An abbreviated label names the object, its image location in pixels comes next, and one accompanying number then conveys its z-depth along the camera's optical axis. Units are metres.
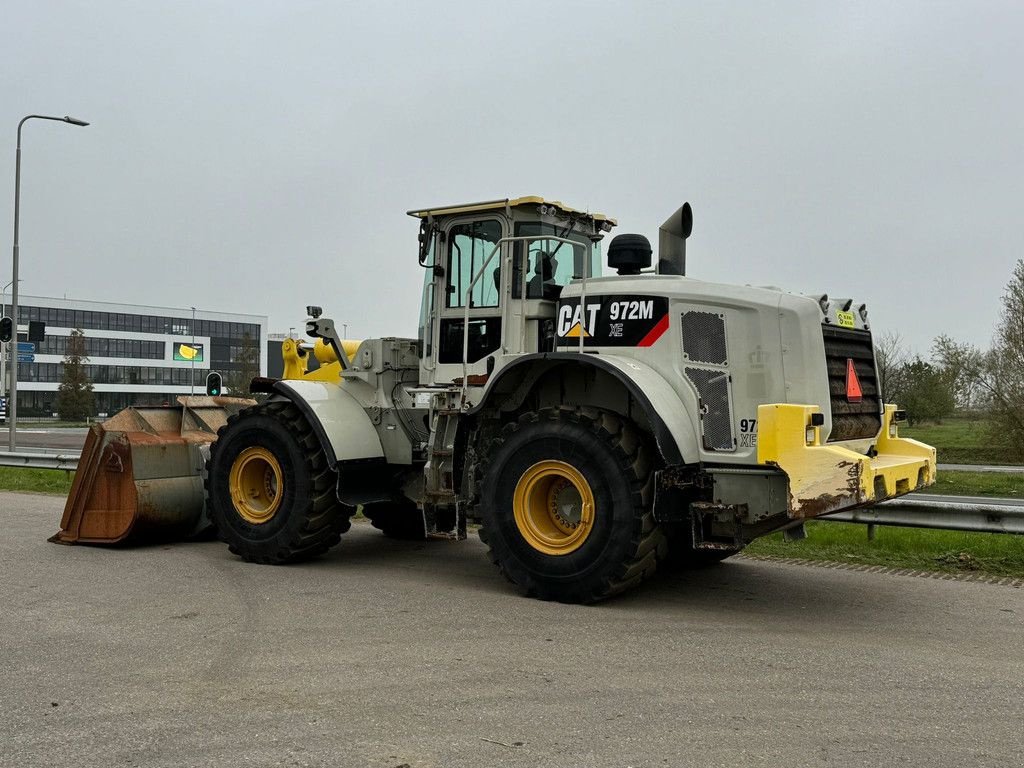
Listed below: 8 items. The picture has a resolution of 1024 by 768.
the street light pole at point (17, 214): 22.48
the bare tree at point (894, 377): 39.00
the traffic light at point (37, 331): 23.86
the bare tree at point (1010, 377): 29.44
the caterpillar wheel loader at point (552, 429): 6.91
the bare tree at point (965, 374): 30.62
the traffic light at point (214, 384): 16.56
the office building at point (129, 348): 87.56
